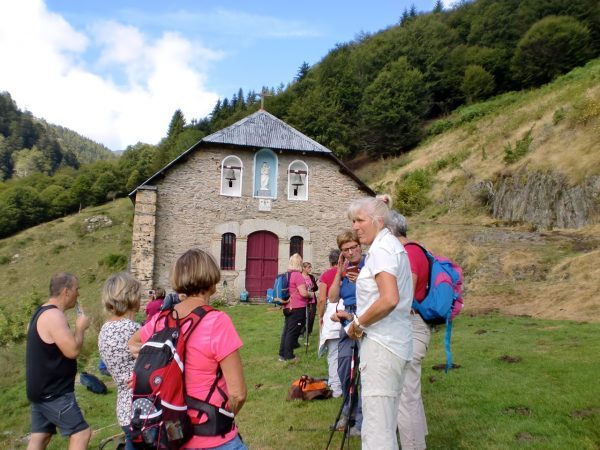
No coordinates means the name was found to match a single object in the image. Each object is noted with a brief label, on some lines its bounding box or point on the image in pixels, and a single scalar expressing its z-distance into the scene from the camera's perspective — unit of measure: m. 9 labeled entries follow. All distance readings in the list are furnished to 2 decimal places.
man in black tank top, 3.53
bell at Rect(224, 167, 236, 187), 17.36
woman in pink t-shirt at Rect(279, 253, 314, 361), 7.91
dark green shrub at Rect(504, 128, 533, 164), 22.78
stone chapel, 16.47
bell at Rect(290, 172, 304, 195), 17.94
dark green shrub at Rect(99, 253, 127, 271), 36.12
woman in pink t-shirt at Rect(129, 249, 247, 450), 2.33
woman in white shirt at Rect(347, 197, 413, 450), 2.94
